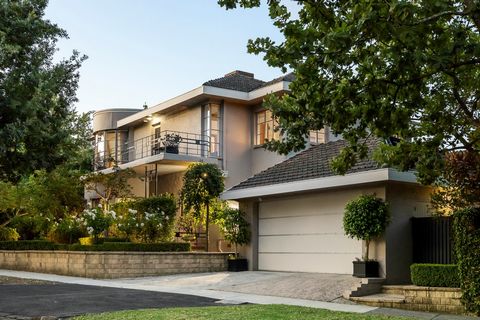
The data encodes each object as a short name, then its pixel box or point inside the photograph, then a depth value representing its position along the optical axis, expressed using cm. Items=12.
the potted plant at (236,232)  2200
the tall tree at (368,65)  765
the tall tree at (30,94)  1539
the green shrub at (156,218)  2347
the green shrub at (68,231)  2502
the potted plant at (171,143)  2751
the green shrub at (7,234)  3059
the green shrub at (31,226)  2859
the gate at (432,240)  1609
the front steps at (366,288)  1512
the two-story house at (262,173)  1727
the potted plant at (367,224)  1650
